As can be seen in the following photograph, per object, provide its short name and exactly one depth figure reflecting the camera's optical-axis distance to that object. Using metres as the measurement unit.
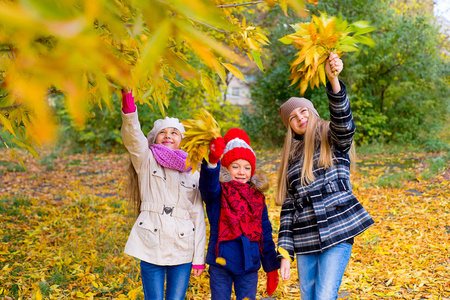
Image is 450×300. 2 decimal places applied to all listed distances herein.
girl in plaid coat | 2.03
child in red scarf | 2.23
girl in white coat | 2.24
